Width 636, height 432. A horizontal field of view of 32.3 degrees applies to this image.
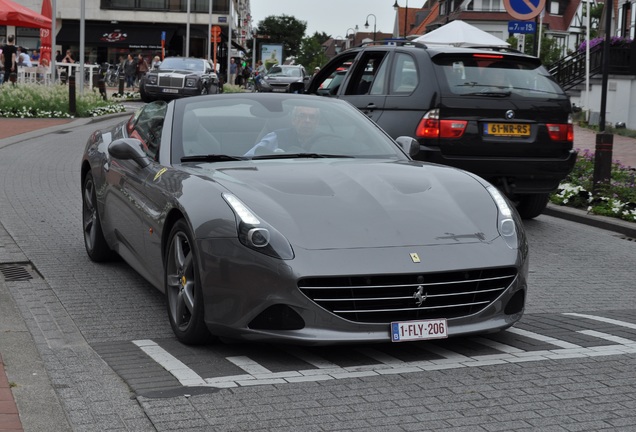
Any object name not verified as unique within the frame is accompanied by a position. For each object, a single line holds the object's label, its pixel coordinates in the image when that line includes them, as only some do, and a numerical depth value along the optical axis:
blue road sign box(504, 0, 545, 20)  16.12
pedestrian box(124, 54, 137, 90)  52.53
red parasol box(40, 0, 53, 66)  31.84
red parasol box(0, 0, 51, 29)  27.16
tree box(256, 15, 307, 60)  154.00
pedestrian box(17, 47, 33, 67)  38.38
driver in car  6.73
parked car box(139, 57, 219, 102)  38.81
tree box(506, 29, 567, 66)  51.84
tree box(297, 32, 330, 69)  144.35
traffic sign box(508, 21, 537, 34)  17.19
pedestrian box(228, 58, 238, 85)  73.81
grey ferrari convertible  5.25
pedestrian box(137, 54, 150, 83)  52.90
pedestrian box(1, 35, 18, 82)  33.78
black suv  10.52
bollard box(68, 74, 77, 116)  27.18
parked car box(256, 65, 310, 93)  52.74
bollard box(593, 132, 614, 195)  12.71
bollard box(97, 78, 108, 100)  35.94
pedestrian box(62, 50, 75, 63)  46.11
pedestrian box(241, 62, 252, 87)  78.66
